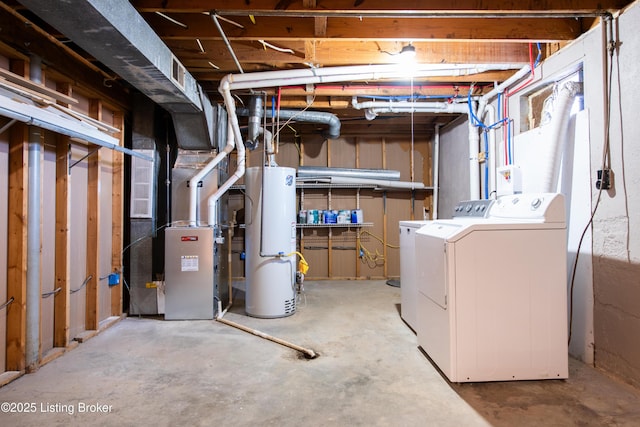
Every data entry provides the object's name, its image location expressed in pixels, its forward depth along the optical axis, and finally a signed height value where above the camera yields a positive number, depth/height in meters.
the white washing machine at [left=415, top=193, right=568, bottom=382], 1.90 -0.49
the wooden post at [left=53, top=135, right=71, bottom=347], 2.51 -0.19
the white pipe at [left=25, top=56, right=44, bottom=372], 2.14 -0.17
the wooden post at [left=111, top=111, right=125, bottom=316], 3.18 +0.01
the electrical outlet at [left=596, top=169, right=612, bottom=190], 2.01 +0.24
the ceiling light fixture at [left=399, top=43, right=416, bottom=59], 2.45 +1.29
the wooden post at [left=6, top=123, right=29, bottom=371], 2.10 -0.23
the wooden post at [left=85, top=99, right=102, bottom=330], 2.87 -0.03
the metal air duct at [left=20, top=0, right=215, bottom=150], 1.62 +1.05
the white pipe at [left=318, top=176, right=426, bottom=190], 4.68 +0.52
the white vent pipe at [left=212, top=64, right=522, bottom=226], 2.87 +1.31
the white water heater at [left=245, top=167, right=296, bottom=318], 3.29 -0.28
